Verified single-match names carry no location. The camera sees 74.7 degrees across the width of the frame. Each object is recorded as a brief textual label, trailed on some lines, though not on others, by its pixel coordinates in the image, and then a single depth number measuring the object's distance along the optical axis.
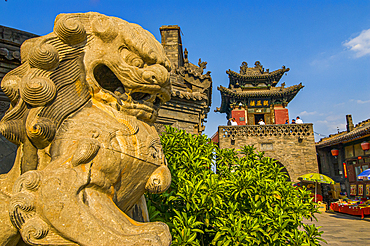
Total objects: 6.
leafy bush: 2.42
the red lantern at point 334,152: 15.89
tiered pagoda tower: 19.88
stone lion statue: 1.19
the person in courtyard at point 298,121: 17.61
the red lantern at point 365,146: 12.48
